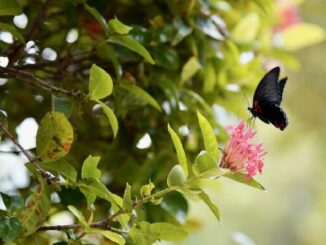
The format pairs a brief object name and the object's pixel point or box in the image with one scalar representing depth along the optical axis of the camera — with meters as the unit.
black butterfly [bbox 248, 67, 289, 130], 2.64
